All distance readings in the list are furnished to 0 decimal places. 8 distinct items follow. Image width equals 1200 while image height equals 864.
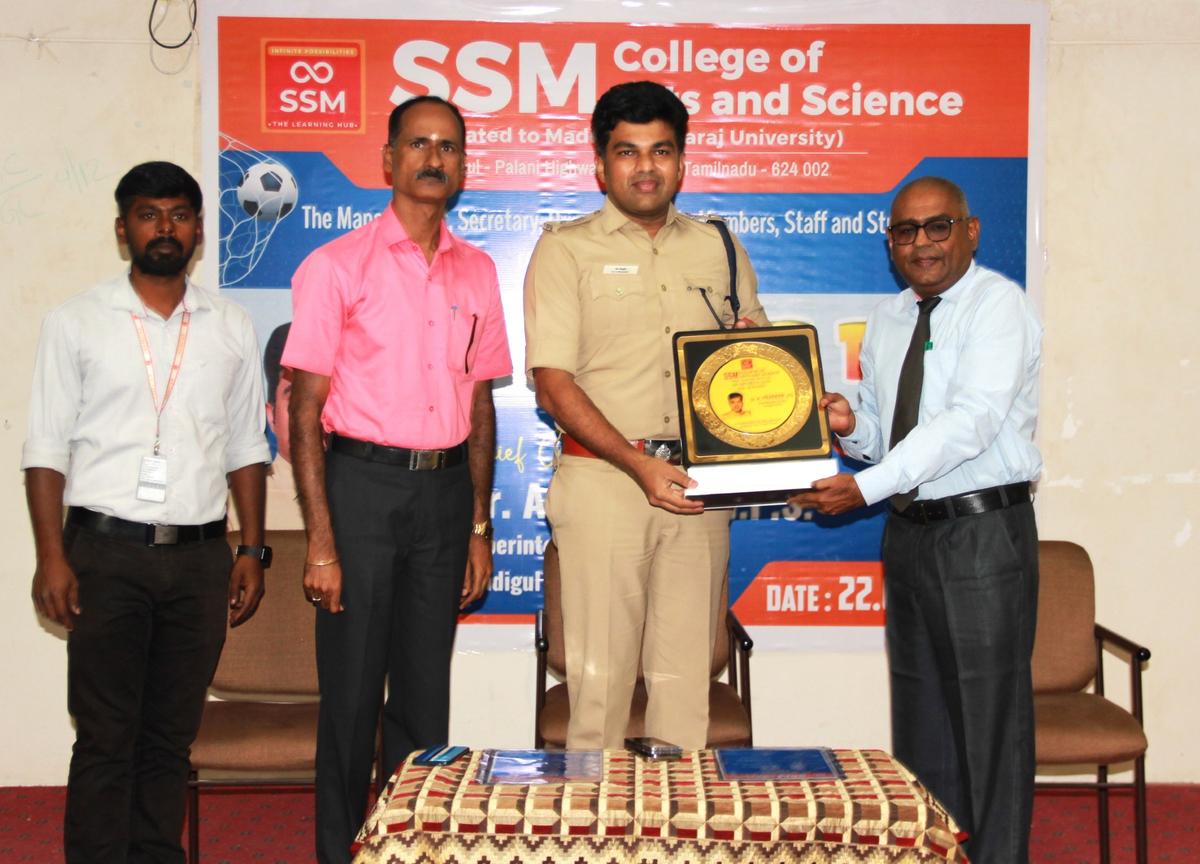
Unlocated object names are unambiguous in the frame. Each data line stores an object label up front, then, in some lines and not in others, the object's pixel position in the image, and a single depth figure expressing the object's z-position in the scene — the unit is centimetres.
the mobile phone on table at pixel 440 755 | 246
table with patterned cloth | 221
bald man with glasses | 308
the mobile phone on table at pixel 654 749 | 251
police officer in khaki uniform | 305
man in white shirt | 315
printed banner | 425
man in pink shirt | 318
